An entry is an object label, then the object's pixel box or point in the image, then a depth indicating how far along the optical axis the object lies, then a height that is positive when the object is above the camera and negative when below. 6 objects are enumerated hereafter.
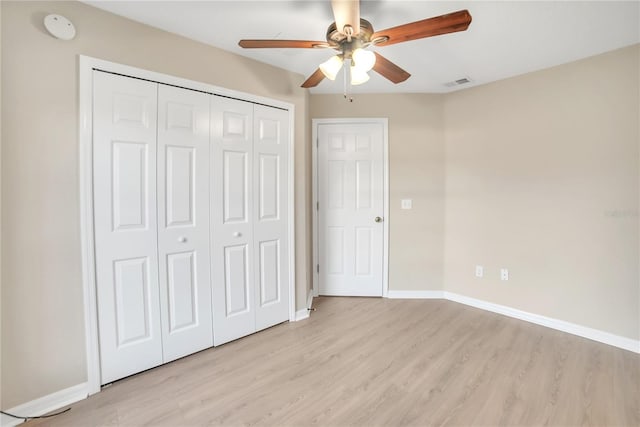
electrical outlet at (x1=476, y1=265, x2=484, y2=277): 3.09 -0.76
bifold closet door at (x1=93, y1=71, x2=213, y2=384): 1.81 -0.14
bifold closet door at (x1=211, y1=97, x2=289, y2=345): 2.29 -0.14
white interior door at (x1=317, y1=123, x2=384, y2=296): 3.39 -0.07
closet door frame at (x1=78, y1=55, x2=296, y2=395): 1.72 -0.02
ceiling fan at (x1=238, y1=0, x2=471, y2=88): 1.31 +0.86
